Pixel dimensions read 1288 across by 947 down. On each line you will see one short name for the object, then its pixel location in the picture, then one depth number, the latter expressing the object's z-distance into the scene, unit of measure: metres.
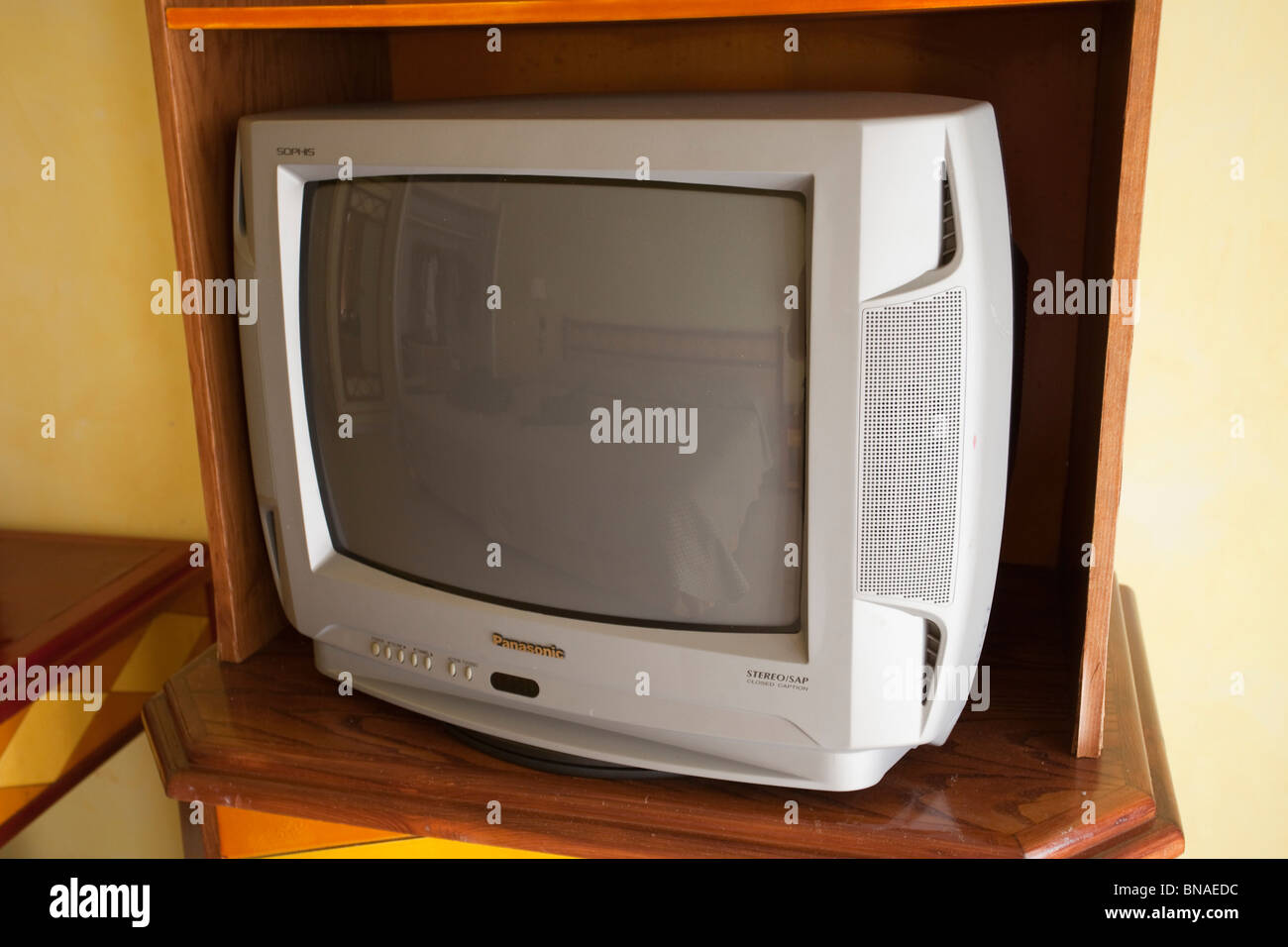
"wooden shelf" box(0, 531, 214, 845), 1.34
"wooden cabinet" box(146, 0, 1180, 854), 0.93
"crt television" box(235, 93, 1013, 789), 0.83
